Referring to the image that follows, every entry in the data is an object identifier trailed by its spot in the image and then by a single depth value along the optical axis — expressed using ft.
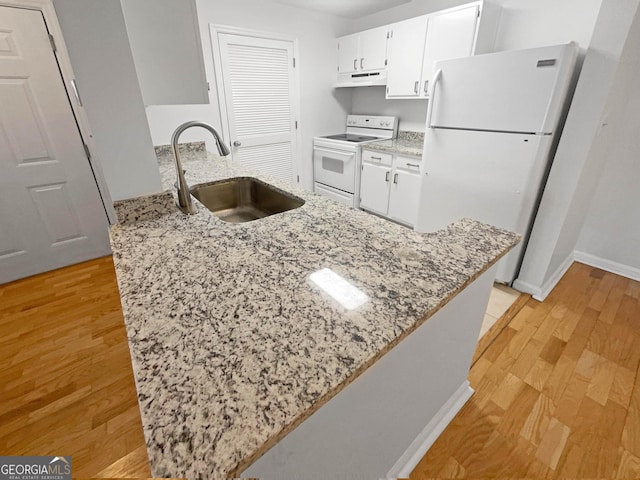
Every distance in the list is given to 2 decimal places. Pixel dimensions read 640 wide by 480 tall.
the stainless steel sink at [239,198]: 5.57
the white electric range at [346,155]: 11.27
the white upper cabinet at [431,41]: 7.75
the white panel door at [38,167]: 6.66
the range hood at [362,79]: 10.46
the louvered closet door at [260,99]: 9.71
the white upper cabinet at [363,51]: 10.13
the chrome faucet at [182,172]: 3.78
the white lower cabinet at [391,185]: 9.62
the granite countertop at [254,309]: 1.48
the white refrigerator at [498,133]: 5.68
